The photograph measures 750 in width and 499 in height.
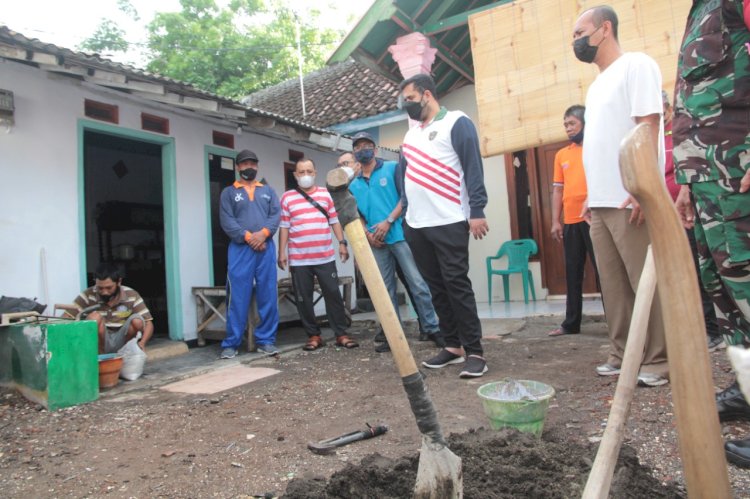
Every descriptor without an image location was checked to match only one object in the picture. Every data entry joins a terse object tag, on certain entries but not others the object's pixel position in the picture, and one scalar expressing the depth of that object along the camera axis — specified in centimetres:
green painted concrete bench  353
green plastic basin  215
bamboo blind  473
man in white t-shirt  273
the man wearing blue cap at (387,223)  504
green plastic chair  789
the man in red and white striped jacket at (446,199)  360
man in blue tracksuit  526
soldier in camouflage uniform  188
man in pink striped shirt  546
